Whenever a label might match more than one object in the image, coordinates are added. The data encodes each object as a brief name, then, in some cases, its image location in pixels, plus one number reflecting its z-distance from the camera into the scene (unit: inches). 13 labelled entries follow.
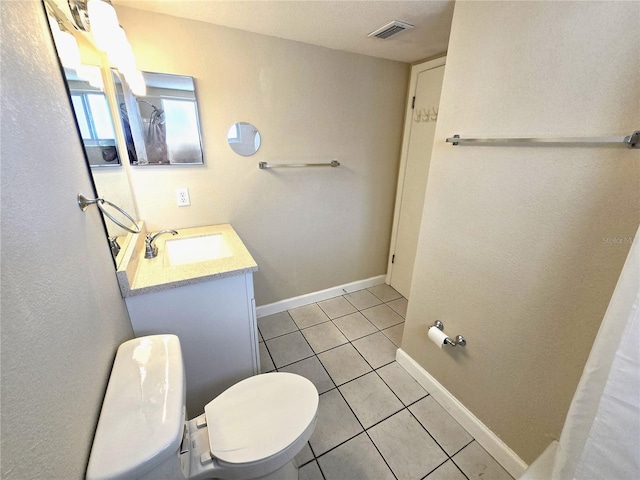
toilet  25.6
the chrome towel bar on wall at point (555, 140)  30.4
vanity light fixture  38.8
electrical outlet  68.9
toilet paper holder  53.9
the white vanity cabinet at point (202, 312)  45.9
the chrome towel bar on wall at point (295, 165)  75.7
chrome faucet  55.1
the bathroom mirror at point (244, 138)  70.5
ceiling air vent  58.7
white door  81.1
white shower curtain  24.4
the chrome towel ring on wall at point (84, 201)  32.1
